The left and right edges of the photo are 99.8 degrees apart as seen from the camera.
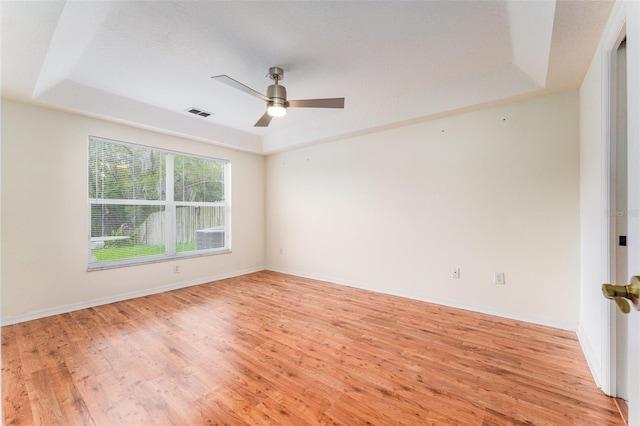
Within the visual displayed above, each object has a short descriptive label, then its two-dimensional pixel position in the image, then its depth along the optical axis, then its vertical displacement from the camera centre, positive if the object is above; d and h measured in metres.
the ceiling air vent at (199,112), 3.75 +1.45
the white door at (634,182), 0.63 +0.07
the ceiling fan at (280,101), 2.59 +1.08
